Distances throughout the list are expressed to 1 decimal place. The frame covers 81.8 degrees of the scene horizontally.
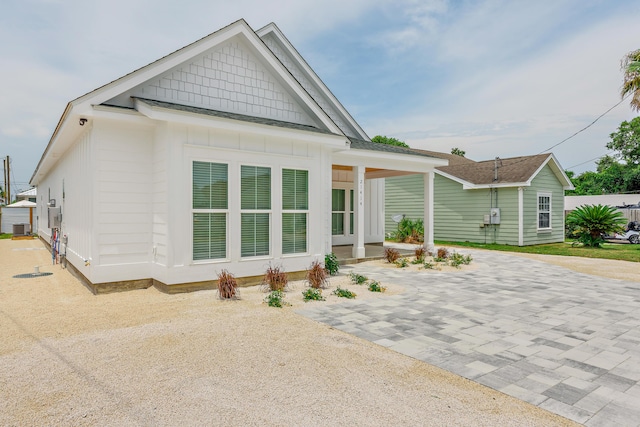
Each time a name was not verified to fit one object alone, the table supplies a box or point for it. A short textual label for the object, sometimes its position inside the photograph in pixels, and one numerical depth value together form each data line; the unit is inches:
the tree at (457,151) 2268.7
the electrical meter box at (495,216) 698.6
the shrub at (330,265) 367.9
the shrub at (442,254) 486.0
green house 687.7
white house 274.4
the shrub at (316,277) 308.7
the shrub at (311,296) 270.2
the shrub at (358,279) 328.5
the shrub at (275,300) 249.6
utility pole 1428.3
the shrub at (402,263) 427.7
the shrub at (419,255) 455.5
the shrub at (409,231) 736.3
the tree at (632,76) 549.0
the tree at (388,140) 1695.9
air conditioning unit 874.8
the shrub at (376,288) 299.4
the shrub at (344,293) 278.5
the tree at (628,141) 1622.8
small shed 1048.8
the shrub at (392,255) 453.4
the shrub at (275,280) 294.7
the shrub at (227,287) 264.4
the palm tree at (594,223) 647.1
